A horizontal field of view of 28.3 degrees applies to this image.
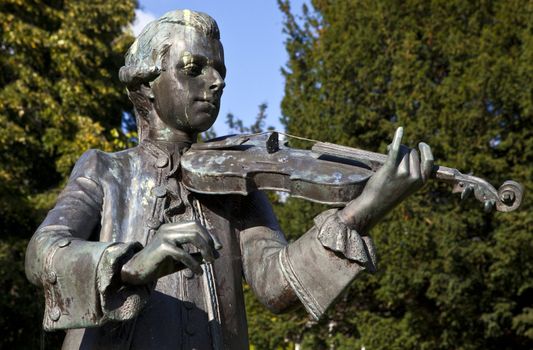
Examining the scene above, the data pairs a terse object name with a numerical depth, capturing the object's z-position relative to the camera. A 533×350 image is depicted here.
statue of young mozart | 3.76
